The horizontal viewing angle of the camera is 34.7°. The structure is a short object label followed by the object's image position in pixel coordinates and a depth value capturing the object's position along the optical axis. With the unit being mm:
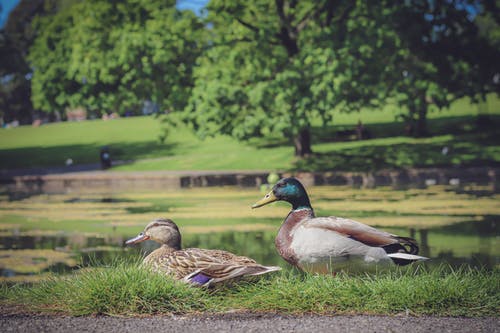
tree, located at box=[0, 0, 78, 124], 49312
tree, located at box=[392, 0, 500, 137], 31375
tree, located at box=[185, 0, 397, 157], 28953
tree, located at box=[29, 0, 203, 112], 32781
